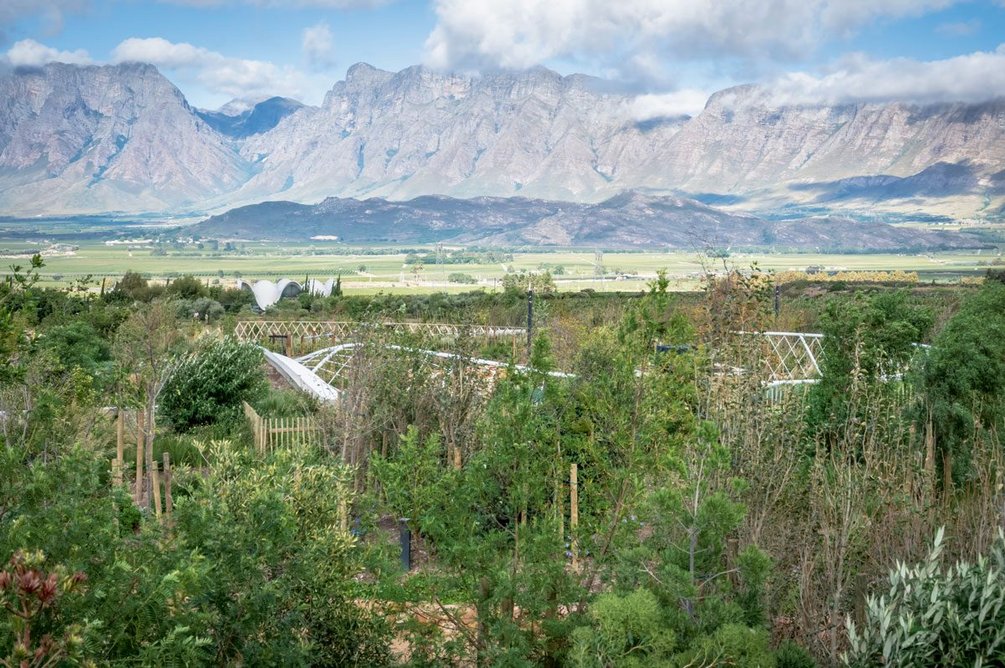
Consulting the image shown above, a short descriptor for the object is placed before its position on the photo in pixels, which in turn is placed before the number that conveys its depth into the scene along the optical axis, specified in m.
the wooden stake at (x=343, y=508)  6.32
